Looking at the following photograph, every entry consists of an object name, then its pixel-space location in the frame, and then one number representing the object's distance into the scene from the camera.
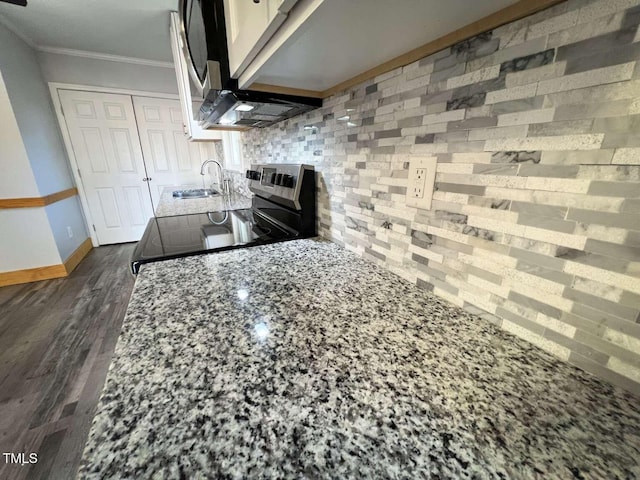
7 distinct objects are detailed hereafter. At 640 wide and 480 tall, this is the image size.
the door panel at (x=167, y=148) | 3.20
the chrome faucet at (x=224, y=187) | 2.50
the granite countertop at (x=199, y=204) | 1.63
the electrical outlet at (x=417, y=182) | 0.61
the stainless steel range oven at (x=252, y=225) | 0.93
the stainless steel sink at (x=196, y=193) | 2.36
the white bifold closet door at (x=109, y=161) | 2.92
